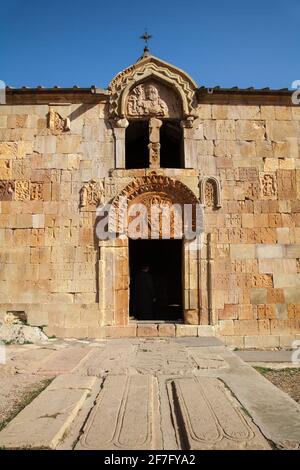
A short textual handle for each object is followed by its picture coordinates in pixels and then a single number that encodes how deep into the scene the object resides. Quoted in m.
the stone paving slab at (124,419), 3.02
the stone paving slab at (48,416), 3.02
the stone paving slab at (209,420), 2.97
